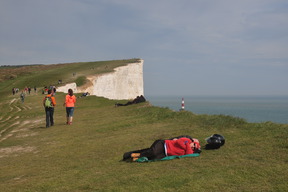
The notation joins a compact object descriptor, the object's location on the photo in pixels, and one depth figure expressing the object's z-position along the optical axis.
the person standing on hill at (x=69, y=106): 19.05
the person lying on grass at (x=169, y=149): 8.50
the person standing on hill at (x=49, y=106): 18.91
